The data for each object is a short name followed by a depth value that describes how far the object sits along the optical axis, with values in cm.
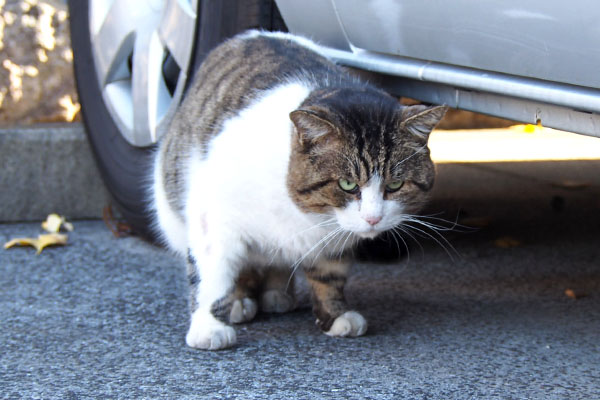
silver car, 181
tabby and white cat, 207
